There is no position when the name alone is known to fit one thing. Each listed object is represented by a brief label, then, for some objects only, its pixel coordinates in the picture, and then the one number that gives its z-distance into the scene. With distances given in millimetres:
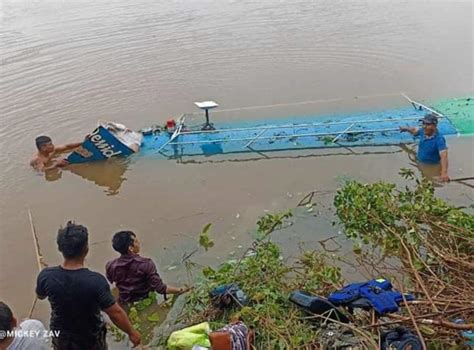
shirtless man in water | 7562
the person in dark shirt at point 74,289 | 3178
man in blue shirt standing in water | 6812
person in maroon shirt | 4527
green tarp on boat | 8039
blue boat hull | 7898
